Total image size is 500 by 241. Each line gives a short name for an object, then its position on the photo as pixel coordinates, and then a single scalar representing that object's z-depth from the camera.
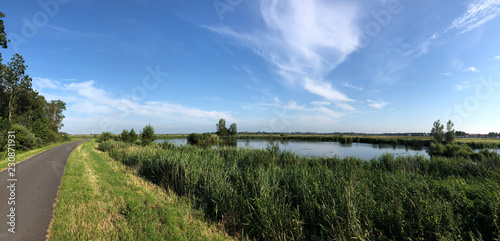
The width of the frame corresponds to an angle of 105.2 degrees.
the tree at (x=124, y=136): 39.06
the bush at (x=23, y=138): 23.70
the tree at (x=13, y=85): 33.56
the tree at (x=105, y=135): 52.58
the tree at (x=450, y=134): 50.39
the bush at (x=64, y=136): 60.96
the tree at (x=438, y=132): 55.41
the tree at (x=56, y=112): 58.65
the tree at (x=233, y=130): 115.00
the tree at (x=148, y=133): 34.58
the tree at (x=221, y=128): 109.14
